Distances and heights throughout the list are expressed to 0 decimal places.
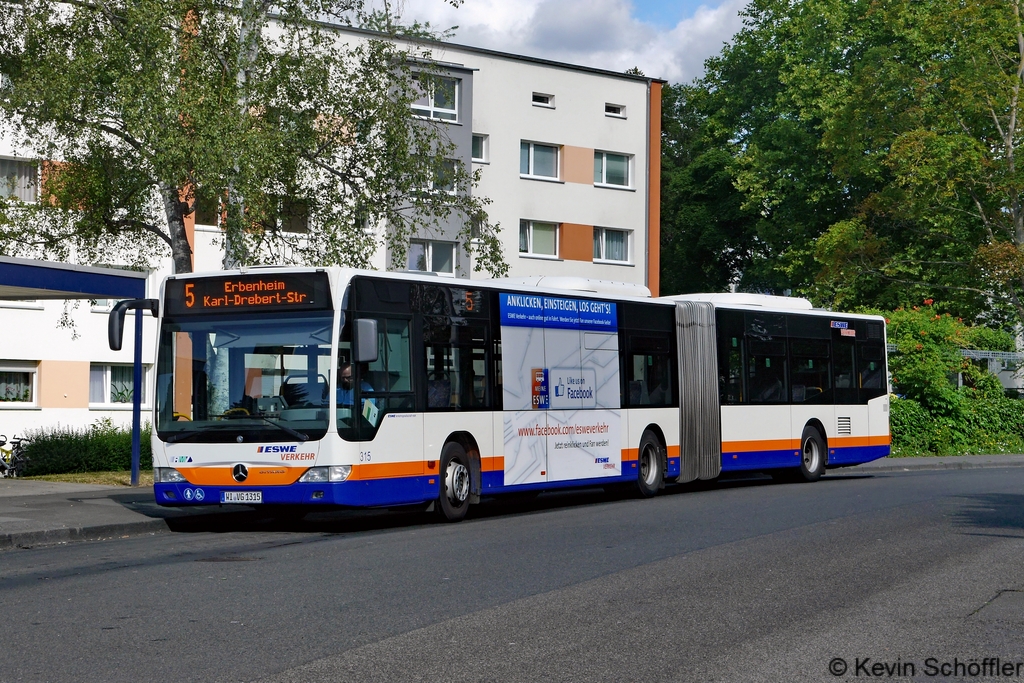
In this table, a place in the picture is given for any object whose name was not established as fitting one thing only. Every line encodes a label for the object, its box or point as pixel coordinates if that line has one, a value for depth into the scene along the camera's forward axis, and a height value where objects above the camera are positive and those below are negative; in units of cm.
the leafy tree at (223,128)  1944 +465
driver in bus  1464 +42
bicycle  2567 -61
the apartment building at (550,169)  4400 +908
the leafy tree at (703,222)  5941 +917
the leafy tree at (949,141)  3869 +855
